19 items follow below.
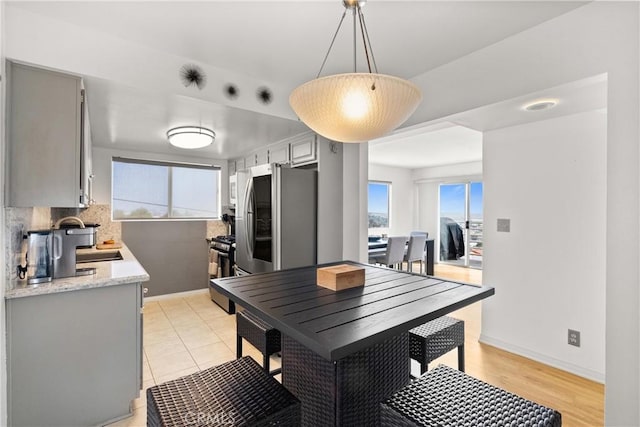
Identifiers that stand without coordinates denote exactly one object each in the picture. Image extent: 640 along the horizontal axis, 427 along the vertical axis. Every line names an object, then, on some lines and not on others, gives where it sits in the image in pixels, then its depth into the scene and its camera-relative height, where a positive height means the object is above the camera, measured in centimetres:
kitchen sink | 335 -48
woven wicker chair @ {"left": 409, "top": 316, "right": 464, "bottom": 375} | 178 -76
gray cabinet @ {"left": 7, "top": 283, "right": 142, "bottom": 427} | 167 -84
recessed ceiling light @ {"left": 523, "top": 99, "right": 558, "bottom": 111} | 215 +79
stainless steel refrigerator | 290 -4
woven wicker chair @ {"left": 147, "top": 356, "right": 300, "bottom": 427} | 105 -69
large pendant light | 134 +51
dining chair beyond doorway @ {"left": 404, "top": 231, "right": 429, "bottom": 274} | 528 -61
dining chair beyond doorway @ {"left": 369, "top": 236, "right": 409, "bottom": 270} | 483 -64
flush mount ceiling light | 308 +78
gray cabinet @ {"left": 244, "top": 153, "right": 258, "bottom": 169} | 430 +75
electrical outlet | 249 -100
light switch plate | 290 -10
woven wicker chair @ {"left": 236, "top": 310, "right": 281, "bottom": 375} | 186 -77
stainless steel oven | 397 -65
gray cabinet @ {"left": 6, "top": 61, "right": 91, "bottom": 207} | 169 +42
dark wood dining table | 109 -40
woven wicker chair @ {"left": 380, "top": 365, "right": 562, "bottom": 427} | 106 -70
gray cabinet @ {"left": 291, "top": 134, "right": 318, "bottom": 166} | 317 +67
